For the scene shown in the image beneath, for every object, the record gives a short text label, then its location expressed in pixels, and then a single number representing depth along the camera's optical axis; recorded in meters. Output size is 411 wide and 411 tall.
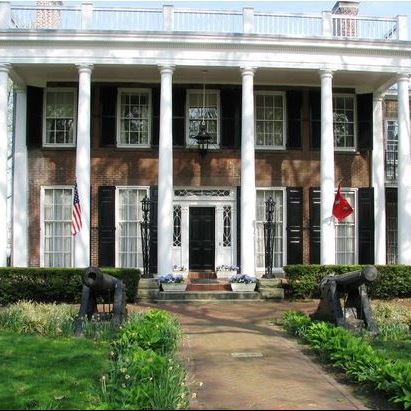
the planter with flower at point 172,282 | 17.95
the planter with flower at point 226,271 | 20.35
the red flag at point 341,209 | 19.47
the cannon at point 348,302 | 10.58
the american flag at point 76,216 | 18.52
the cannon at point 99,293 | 10.60
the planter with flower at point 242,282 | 18.03
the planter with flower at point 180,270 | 20.59
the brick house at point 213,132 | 19.62
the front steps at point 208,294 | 17.56
